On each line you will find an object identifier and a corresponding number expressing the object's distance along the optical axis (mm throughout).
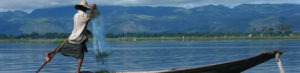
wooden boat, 13273
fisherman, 13078
